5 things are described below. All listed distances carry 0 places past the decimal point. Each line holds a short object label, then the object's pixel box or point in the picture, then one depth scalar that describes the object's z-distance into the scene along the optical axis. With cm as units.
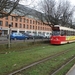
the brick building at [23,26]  4435
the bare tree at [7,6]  967
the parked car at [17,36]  2117
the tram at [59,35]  1652
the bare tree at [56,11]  2342
